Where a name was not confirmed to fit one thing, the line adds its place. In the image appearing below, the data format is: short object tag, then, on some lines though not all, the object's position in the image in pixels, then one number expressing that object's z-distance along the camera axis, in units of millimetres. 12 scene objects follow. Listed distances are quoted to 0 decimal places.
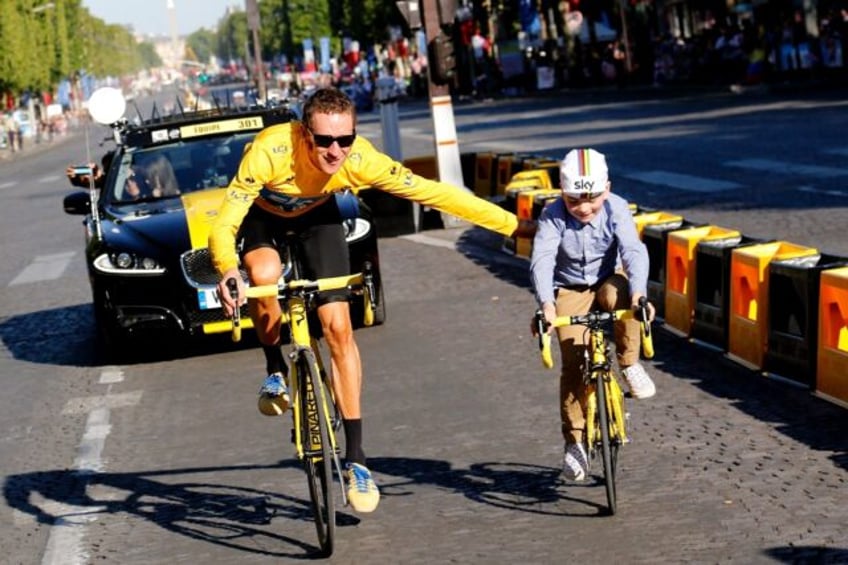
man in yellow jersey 7477
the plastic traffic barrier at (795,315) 9977
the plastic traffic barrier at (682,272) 12164
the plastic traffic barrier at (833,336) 9508
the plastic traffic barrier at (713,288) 11467
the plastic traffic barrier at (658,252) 12930
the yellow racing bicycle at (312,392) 7246
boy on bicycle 7668
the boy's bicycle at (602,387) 7465
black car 13320
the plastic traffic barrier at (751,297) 10742
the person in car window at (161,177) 14734
